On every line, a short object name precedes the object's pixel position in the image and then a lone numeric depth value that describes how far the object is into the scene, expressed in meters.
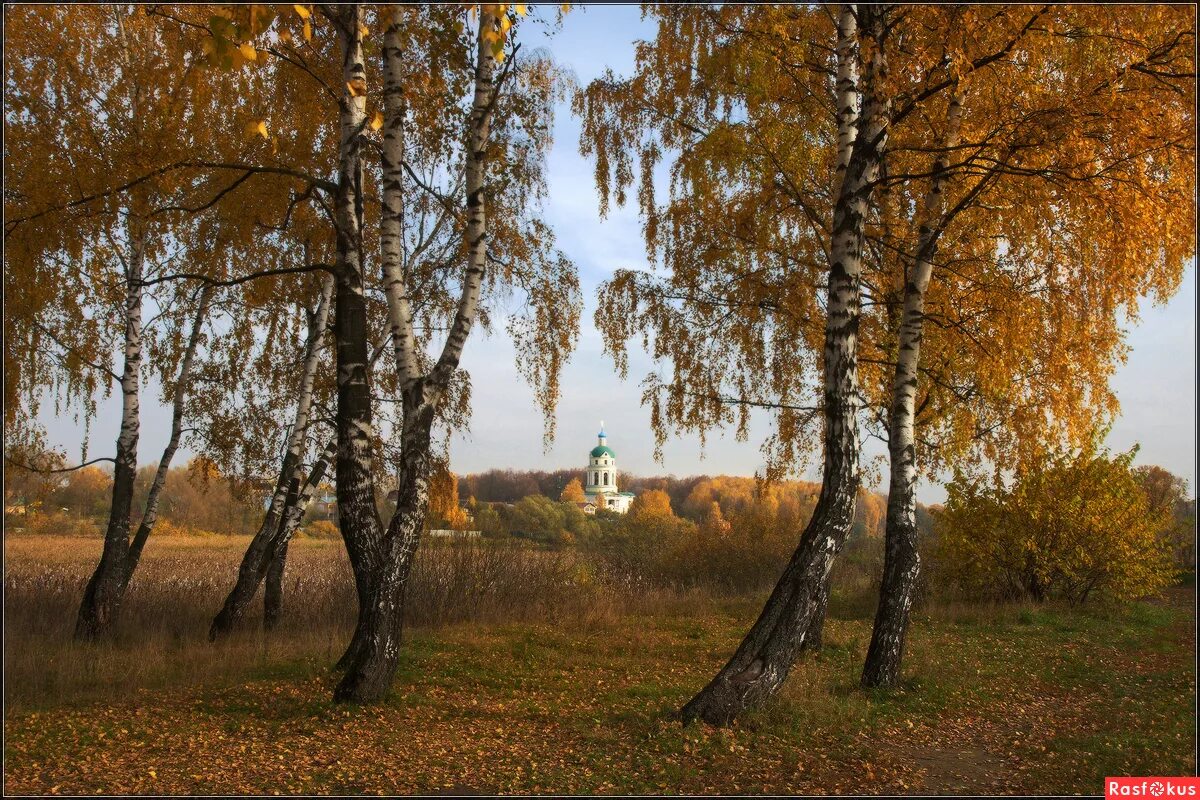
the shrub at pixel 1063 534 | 14.24
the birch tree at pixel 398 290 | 6.87
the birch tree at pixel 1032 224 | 6.89
